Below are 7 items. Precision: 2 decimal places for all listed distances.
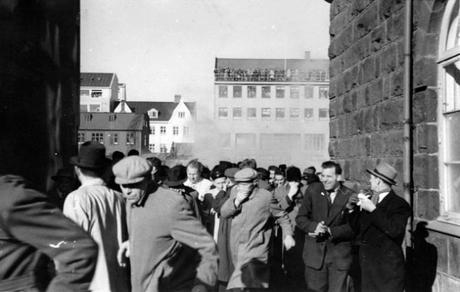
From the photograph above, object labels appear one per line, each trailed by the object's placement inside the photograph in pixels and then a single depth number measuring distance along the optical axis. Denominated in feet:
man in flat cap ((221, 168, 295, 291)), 21.67
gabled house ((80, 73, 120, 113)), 293.23
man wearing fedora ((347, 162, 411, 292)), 19.66
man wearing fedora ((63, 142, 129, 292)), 14.66
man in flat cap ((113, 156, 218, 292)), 13.96
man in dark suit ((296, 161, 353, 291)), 21.93
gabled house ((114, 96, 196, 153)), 308.40
